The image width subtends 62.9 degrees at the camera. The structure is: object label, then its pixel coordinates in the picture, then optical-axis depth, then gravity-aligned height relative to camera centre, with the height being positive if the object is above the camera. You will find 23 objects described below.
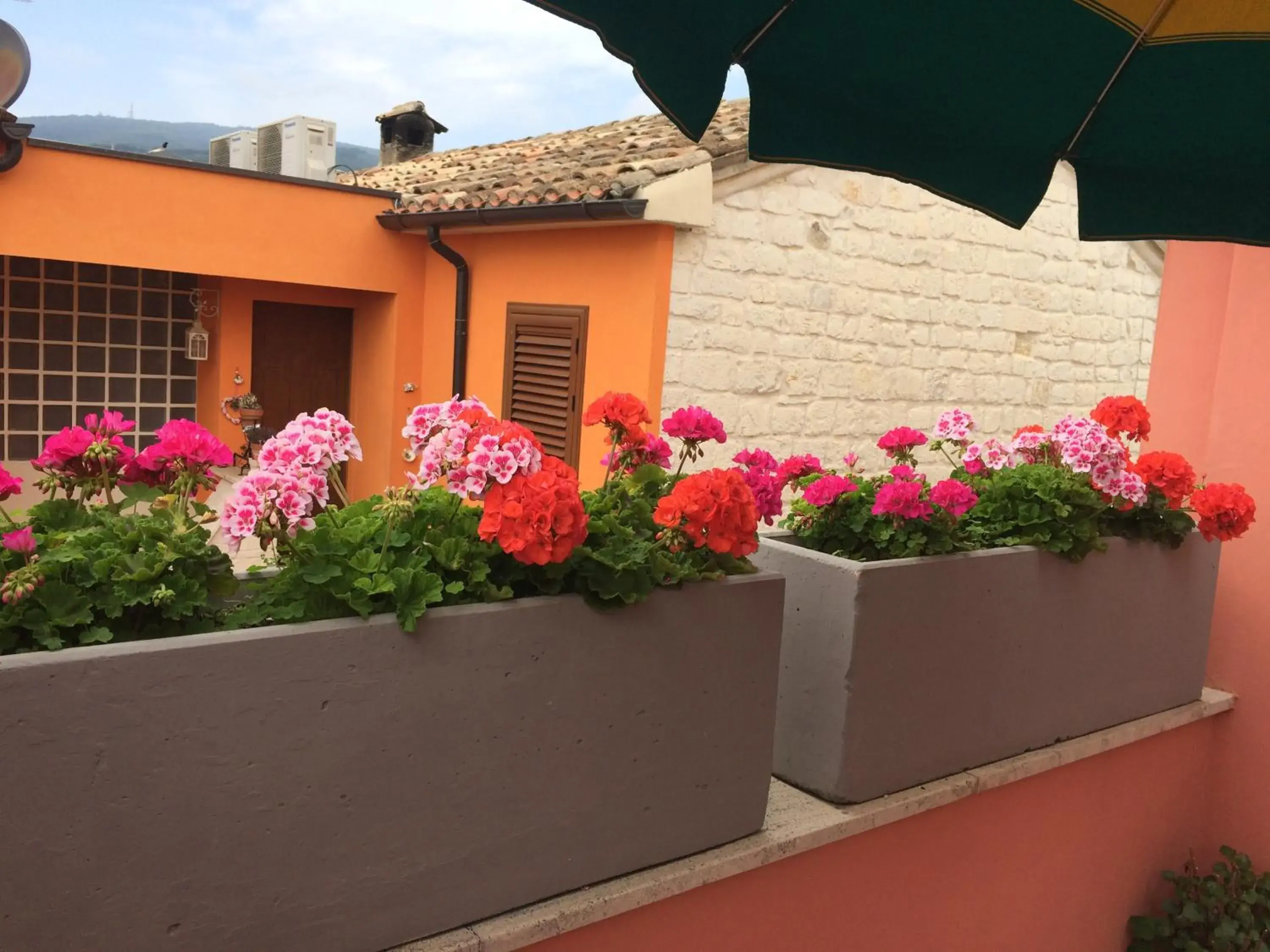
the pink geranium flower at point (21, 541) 1.32 -0.28
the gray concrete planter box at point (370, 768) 1.23 -0.59
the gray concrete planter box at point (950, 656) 2.11 -0.60
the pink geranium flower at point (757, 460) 2.13 -0.18
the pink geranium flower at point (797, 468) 2.42 -0.22
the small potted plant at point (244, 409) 8.50 -0.61
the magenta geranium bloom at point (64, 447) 1.50 -0.18
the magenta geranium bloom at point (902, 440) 2.63 -0.15
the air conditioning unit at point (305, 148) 11.12 +2.05
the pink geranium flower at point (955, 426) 2.67 -0.10
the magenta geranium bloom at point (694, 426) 2.11 -0.12
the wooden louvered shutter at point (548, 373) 6.46 -0.11
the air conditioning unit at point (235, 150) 12.29 +2.21
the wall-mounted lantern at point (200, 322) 8.51 +0.07
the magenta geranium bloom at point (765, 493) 2.05 -0.24
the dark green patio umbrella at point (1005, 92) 1.39 +0.43
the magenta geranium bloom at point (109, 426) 1.54 -0.15
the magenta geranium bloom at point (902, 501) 2.21 -0.25
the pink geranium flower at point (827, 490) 2.30 -0.25
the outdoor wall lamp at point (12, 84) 6.64 +1.48
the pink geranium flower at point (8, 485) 1.42 -0.23
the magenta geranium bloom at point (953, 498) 2.25 -0.24
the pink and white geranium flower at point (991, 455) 2.73 -0.17
